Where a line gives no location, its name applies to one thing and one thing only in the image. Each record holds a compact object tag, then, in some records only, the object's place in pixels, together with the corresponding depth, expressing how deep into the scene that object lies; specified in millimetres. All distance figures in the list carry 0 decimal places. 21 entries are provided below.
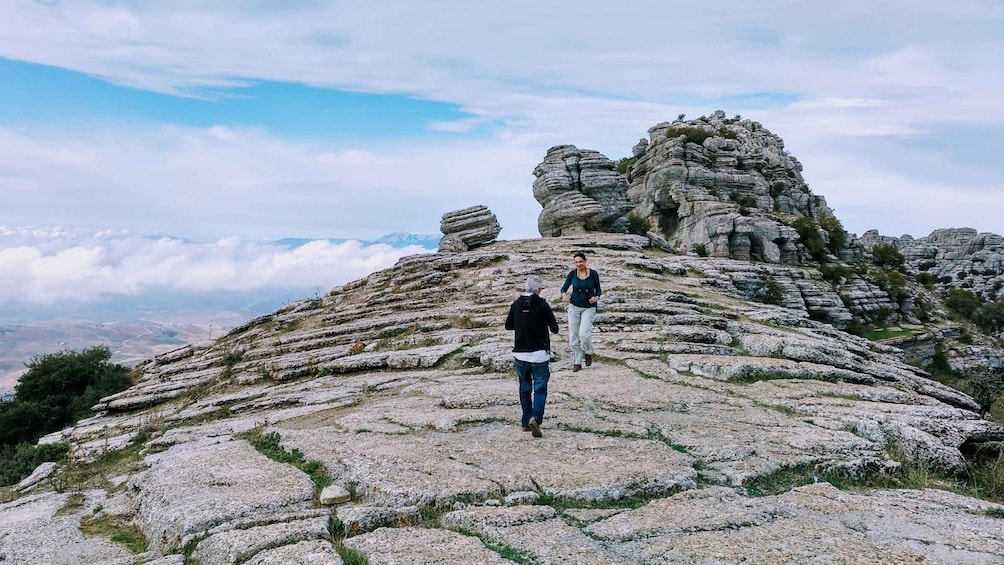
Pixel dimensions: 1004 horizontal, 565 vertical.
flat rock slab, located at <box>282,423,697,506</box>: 8328
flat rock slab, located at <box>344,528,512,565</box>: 6371
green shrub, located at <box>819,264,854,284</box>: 68750
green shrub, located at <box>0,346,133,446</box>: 25500
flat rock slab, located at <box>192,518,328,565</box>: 6785
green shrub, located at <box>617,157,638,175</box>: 90075
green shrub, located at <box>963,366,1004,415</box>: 30930
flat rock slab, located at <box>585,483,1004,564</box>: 6441
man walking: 10648
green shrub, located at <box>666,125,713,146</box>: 84438
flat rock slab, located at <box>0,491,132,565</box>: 8352
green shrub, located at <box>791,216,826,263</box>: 71500
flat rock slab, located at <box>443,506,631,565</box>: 6426
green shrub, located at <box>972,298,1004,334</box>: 87419
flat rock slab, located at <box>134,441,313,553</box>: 7922
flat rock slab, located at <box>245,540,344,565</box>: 6406
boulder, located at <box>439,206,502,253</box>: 38000
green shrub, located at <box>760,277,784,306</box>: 51531
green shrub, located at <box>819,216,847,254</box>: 77125
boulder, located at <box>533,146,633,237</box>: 45562
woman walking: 15609
